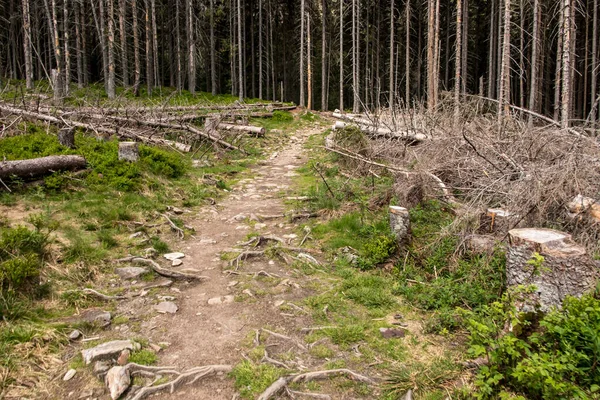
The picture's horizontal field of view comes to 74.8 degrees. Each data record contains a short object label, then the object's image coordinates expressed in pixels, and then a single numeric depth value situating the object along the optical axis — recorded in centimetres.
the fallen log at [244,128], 1739
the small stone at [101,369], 364
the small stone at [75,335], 418
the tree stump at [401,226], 614
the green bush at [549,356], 292
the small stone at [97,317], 450
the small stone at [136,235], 683
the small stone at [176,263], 621
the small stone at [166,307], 492
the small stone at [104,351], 381
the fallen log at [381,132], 1064
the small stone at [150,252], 628
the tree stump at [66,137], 938
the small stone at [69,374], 361
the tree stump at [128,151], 942
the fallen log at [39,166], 721
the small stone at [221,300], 518
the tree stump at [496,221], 538
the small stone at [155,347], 410
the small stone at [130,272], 566
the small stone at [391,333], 434
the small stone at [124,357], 383
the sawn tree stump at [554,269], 379
